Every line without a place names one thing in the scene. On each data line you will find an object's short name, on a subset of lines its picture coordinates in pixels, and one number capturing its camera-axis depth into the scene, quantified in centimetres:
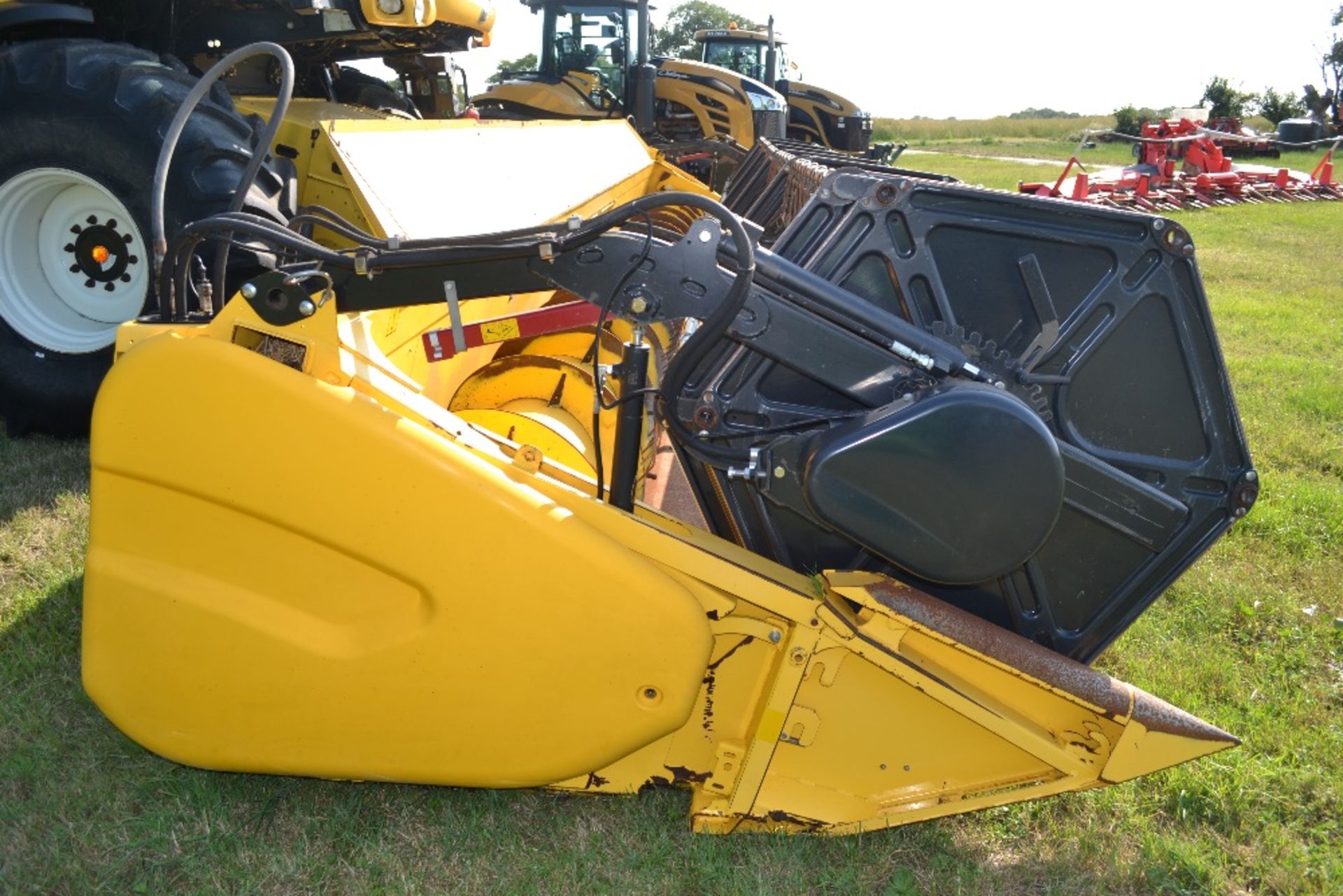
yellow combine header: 212
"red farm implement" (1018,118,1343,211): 1541
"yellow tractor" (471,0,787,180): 1024
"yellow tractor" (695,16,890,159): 1548
